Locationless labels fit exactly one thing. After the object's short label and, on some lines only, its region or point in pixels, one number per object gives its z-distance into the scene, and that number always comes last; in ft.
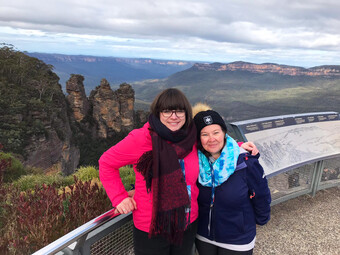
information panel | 12.94
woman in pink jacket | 6.57
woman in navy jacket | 7.27
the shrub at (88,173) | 22.07
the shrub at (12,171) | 23.30
